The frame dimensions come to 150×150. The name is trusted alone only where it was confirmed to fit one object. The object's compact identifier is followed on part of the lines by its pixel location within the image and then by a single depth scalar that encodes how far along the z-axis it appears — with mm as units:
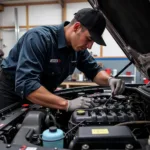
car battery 717
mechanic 1173
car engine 723
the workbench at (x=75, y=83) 4350
